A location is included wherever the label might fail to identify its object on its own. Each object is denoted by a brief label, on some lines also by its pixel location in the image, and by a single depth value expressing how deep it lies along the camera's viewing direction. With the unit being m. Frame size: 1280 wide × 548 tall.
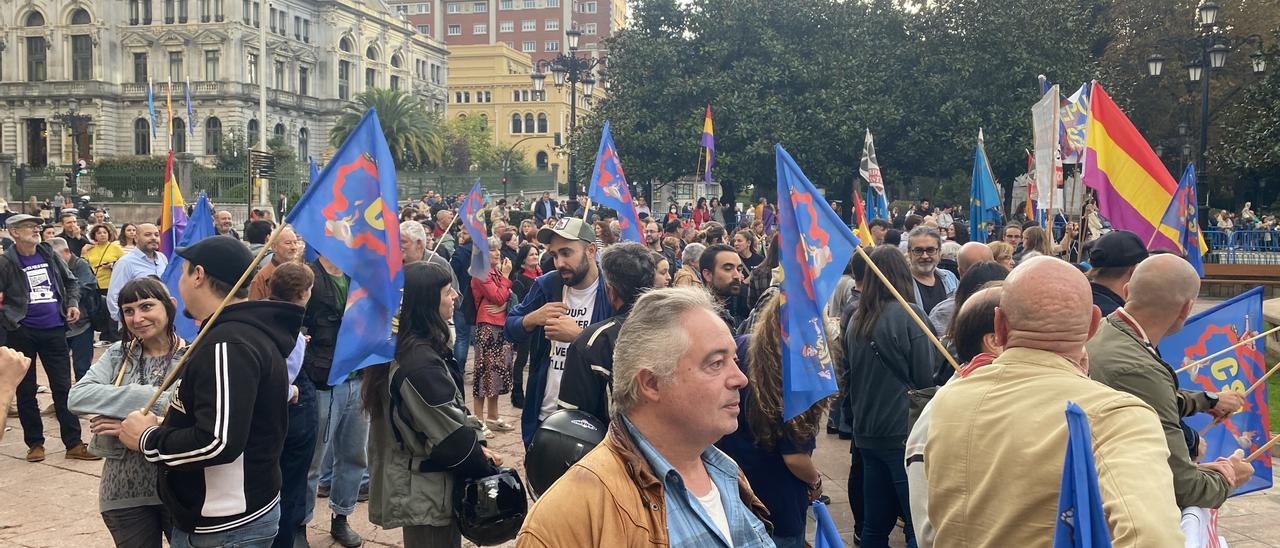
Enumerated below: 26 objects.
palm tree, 66.44
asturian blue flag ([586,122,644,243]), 8.77
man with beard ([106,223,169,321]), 9.01
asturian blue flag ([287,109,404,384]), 4.43
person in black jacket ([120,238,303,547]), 3.45
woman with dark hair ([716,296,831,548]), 3.74
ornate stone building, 70.56
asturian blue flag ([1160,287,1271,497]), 4.40
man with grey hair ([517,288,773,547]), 2.03
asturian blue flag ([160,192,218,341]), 9.66
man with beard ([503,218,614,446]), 4.84
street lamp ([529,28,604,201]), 23.81
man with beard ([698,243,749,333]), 5.81
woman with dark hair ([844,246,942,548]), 4.95
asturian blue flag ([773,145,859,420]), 3.75
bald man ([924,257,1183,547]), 2.35
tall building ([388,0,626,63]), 121.69
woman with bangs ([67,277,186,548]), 3.80
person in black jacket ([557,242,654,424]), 3.69
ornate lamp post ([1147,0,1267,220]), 20.91
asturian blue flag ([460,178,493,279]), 9.14
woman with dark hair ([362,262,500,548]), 4.05
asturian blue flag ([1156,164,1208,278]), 7.31
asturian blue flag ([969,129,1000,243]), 12.28
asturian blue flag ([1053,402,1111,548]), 2.01
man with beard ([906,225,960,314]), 7.54
